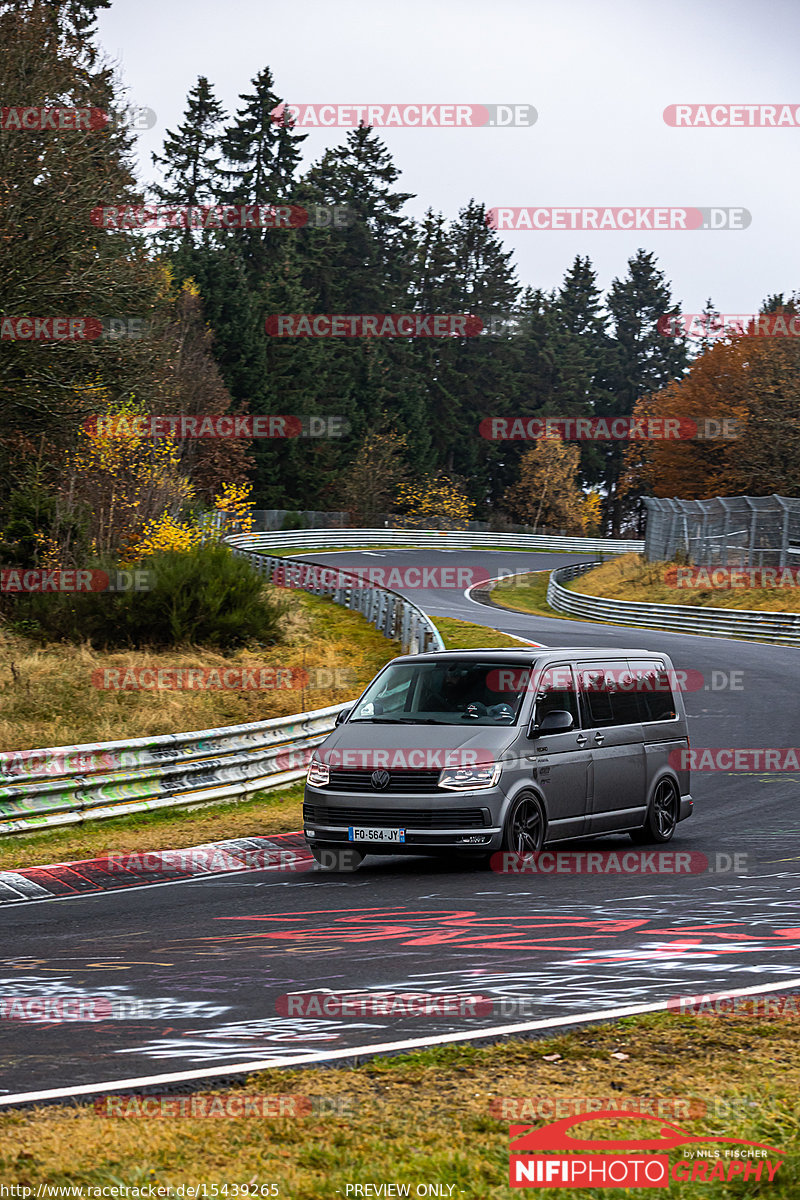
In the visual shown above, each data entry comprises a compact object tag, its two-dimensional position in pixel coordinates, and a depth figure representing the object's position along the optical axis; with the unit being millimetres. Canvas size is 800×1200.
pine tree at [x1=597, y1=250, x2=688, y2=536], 119188
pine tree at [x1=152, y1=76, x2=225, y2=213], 94250
